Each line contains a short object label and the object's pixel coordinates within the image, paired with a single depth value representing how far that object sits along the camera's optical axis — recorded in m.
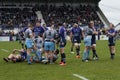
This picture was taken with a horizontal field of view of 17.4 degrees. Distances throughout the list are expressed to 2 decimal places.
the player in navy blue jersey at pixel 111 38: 21.19
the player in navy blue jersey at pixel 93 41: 19.83
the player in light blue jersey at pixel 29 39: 18.47
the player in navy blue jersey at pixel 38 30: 19.59
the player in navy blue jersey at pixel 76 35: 23.45
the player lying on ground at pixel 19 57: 19.84
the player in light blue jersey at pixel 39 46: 19.34
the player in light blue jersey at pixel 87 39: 19.64
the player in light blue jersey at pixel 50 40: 18.42
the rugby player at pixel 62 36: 18.17
